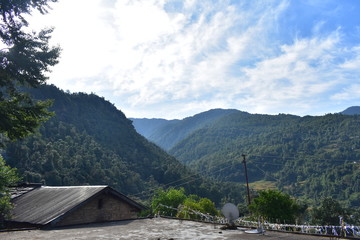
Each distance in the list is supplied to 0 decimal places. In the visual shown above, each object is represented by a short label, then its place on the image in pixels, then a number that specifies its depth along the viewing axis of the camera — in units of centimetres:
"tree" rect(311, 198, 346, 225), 5838
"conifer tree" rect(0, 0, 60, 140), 1103
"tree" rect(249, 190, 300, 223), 4631
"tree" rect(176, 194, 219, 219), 5419
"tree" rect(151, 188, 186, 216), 6507
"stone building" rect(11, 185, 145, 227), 1458
